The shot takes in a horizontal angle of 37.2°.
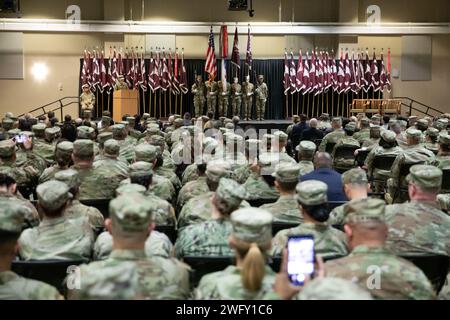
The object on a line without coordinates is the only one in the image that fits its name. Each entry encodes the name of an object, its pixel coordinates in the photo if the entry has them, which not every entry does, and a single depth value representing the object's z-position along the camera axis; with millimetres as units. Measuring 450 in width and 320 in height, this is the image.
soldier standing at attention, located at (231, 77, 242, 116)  20484
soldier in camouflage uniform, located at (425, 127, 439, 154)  9589
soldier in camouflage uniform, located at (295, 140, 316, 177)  7236
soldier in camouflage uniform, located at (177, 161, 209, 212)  6027
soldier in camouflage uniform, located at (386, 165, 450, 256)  4348
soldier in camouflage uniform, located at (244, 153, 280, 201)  6496
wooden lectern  19719
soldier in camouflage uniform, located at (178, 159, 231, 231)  4965
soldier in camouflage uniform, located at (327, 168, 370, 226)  5141
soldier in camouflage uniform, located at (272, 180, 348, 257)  3988
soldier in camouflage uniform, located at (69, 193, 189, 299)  2973
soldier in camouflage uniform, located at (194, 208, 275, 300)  2773
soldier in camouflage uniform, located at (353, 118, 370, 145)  11938
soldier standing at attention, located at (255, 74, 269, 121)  20500
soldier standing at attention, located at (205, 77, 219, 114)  20562
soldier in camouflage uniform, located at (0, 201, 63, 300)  2881
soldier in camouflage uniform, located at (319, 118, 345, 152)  11269
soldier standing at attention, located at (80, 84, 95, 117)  19594
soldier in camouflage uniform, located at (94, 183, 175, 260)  3957
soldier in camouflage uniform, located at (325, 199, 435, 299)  3133
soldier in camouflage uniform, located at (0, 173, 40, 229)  4949
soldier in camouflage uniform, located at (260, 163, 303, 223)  5027
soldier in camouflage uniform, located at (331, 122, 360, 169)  9953
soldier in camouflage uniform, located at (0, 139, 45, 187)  7152
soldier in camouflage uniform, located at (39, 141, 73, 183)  6770
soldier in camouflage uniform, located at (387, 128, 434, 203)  7551
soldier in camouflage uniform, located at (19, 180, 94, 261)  4062
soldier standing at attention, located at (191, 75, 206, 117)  20656
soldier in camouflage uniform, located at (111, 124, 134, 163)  9095
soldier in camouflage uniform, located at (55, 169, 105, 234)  4870
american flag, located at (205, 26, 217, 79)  20281
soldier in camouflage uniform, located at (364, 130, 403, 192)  8648
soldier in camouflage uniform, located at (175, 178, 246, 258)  4047
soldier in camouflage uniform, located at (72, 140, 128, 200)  6543
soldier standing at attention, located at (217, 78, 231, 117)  20406
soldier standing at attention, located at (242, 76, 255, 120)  20531
